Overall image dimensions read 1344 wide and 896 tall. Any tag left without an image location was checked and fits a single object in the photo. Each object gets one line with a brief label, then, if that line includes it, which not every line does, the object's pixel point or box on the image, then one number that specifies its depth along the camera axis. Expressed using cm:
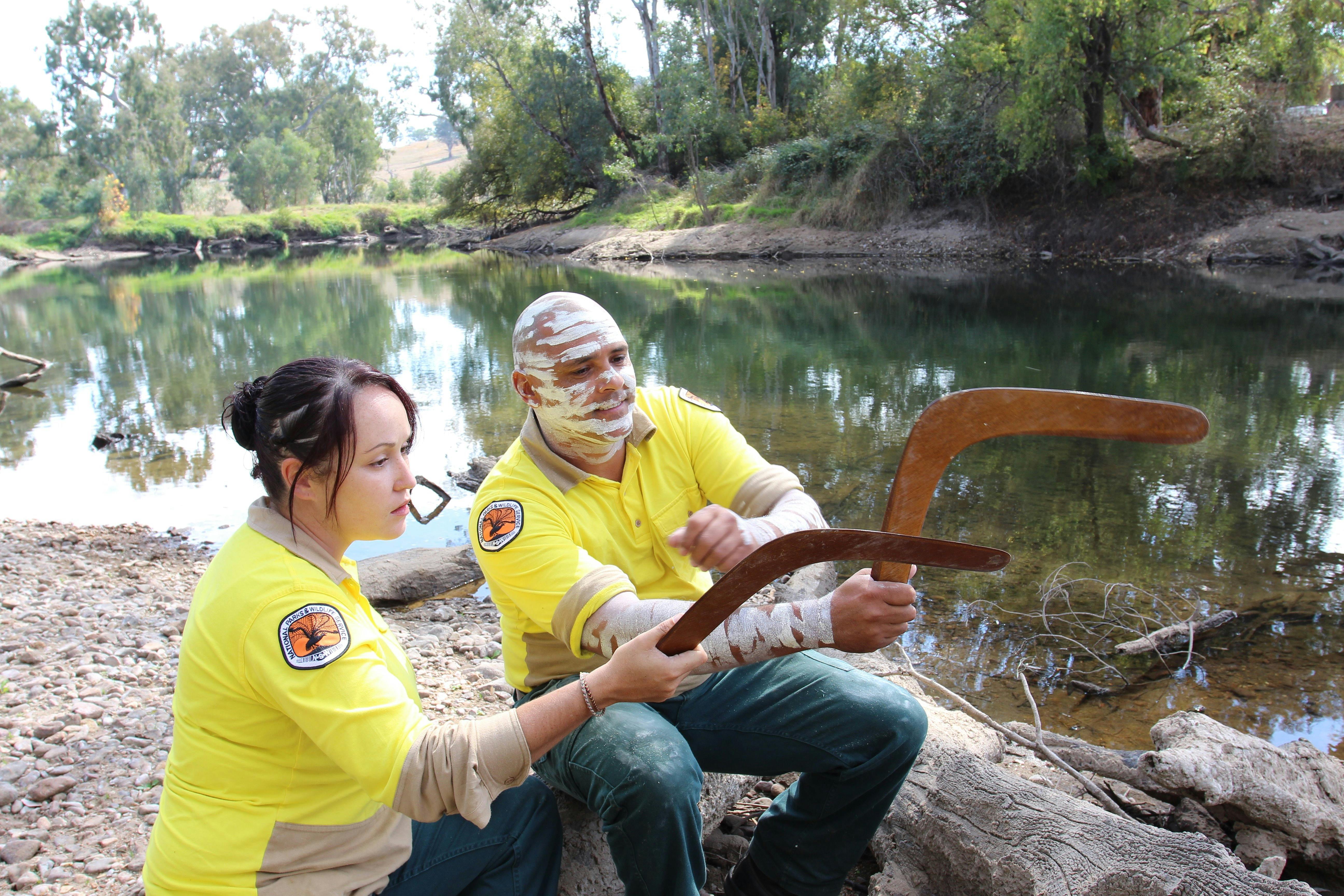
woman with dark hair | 159
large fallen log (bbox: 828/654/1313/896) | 207
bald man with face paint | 200
